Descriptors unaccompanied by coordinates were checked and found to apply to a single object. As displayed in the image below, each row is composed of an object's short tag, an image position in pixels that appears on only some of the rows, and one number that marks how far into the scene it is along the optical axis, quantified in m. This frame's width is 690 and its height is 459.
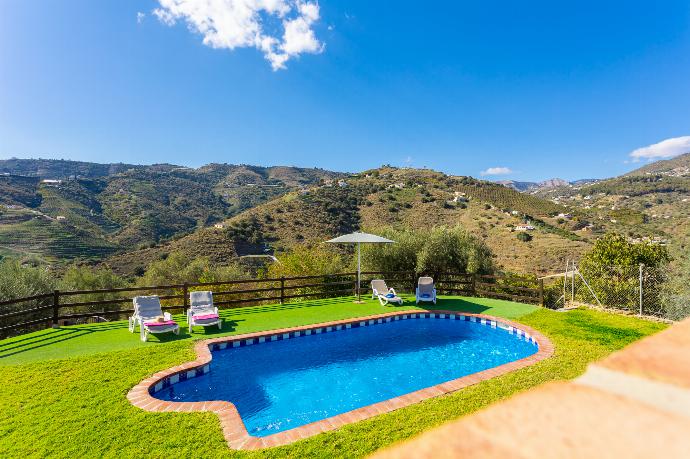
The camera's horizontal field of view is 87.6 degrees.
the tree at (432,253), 15.82
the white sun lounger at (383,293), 11.84
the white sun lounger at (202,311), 8.91
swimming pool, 6.25
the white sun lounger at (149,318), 8.18
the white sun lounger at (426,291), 12.07
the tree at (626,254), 14.98
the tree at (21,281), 12.98
